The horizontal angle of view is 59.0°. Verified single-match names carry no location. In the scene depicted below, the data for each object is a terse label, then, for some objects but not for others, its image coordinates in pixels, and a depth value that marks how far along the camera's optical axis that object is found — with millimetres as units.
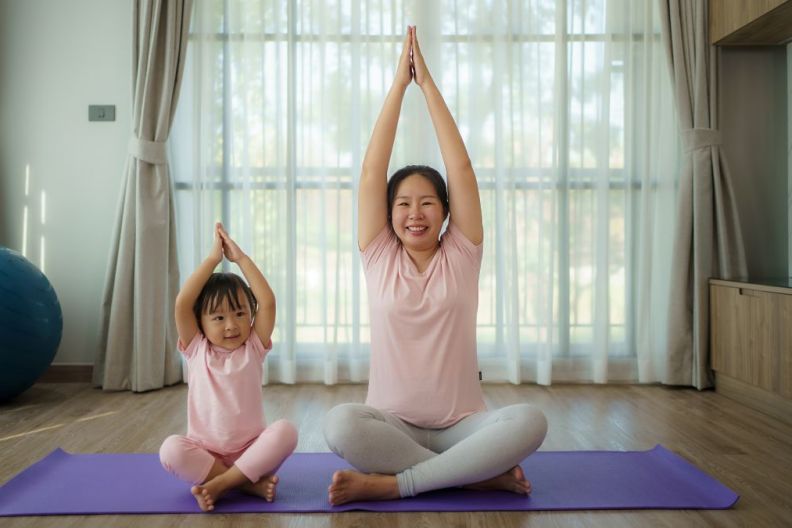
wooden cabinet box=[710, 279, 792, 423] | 2883
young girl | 1846
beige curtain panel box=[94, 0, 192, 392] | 3521
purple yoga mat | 1842
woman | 1830
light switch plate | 3730
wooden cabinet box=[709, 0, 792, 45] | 3157
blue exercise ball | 3014
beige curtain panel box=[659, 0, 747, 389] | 3566
